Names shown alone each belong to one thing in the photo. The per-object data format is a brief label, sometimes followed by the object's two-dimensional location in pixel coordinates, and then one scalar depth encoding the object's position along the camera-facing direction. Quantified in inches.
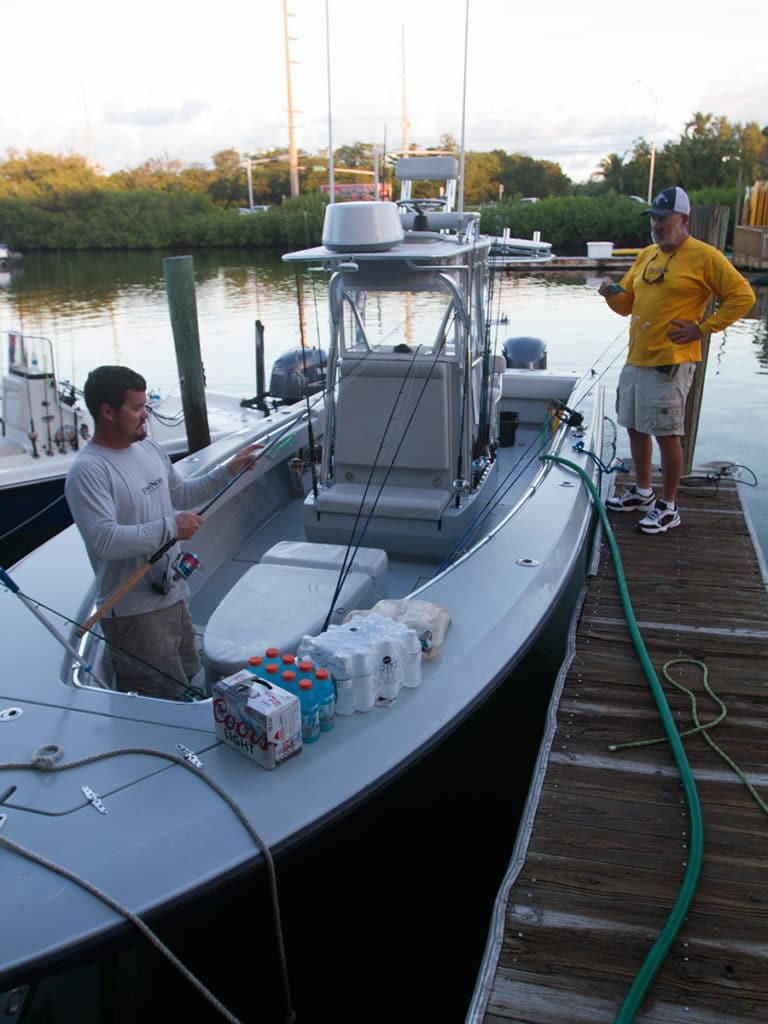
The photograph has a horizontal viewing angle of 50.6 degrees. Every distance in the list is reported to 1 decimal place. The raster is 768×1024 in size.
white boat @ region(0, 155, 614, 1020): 75.9
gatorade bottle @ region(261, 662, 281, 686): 87.2
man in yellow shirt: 155.9
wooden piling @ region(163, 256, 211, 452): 286.7
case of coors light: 81.7
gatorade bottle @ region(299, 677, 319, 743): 86.7
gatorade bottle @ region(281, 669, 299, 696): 85.0
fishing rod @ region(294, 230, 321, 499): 130.5
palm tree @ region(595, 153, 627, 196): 1885.3
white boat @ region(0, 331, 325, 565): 260.4
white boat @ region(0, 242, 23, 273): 903.4
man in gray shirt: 97.0
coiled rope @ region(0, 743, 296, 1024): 70.1
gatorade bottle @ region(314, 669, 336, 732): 88.4
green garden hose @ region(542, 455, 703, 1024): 74.7
